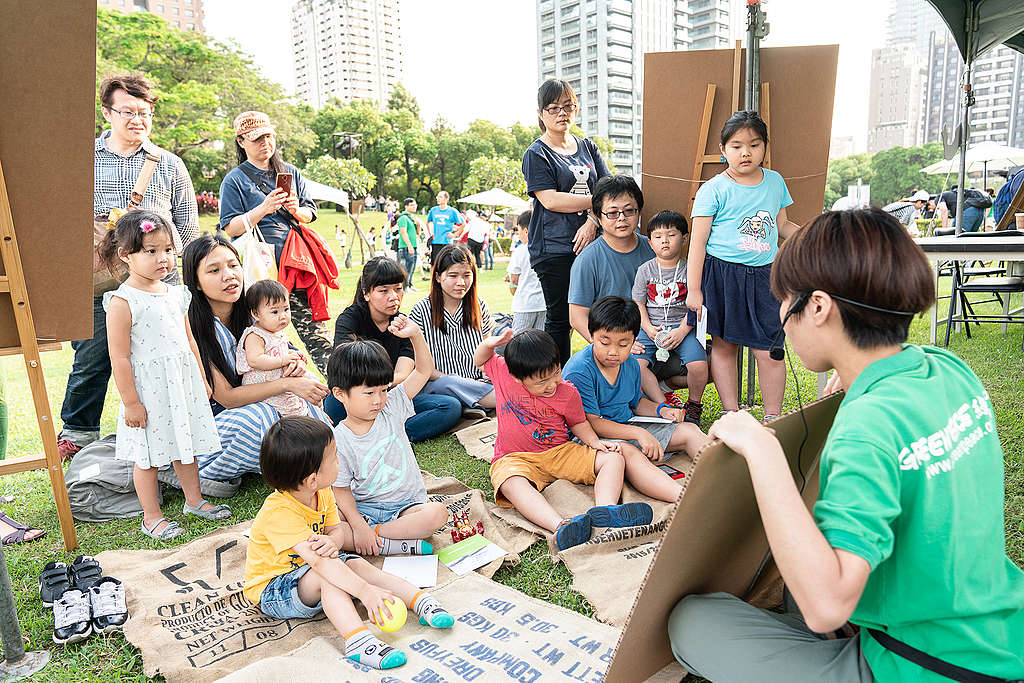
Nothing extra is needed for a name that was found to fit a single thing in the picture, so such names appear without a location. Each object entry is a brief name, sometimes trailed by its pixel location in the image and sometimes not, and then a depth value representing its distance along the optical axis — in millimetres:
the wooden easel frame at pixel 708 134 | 4164
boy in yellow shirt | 2109
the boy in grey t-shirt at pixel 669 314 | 3982
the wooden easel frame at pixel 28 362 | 2529
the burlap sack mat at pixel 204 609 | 2047
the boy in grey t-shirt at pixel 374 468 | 2619
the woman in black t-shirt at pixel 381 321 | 3682
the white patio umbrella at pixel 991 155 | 14875
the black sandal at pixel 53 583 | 2309
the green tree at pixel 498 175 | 38156
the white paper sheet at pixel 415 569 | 2430
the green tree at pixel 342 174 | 32969
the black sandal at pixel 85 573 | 2385
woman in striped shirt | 4004
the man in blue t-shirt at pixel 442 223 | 14133
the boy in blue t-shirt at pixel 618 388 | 3244
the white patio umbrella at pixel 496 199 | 23359
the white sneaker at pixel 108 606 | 2201
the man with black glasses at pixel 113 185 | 3689
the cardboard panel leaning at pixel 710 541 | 1344
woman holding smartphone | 4207
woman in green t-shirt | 1096
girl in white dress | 2824
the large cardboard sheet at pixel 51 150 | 2443
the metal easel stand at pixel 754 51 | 3994
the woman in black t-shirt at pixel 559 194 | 4102
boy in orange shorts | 2949
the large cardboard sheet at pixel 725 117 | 4129
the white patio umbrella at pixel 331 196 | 8695
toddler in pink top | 3385
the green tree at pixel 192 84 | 26125
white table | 4555
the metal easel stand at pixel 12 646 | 1958
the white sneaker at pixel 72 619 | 2146
